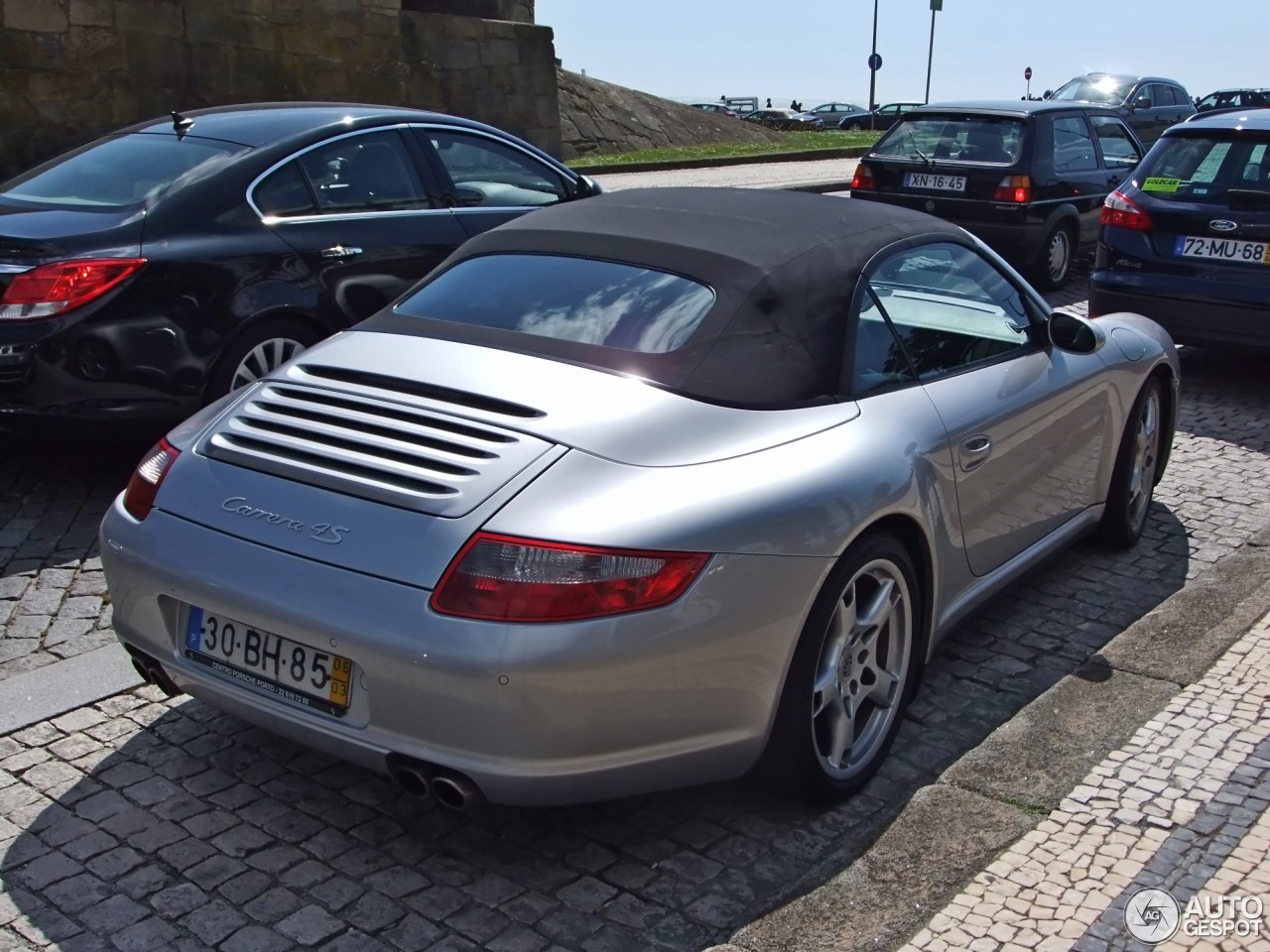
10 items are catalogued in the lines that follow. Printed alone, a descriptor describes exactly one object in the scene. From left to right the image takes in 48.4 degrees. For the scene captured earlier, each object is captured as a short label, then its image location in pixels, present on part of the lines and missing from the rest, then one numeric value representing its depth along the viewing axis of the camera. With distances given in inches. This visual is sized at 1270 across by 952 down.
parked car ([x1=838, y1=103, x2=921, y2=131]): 1813.2
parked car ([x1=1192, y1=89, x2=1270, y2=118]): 1212.5
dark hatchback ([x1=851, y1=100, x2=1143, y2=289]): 464.8
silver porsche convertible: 117.5
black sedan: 217.6
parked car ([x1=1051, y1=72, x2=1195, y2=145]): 866.8
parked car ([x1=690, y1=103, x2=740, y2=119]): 2185.7
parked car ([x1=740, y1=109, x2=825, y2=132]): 2067.9
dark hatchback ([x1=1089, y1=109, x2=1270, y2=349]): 319.9
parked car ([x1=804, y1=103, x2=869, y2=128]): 2405.3
